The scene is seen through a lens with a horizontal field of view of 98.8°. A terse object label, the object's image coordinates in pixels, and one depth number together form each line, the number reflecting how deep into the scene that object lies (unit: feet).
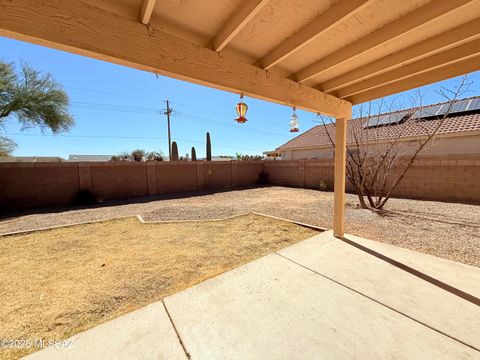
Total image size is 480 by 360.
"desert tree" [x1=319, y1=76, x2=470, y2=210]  19.24
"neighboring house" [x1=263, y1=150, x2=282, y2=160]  75.97
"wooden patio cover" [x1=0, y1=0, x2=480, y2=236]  4.85
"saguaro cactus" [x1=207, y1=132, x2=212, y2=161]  52.00
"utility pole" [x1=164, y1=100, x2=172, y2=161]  75.46
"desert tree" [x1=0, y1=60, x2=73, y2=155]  30.25
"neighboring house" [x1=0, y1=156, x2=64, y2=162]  76.01
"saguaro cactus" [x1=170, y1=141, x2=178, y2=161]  55.83
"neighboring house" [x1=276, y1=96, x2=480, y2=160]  24.85
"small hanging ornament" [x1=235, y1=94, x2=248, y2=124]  9.36
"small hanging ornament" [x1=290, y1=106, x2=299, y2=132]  11.04
